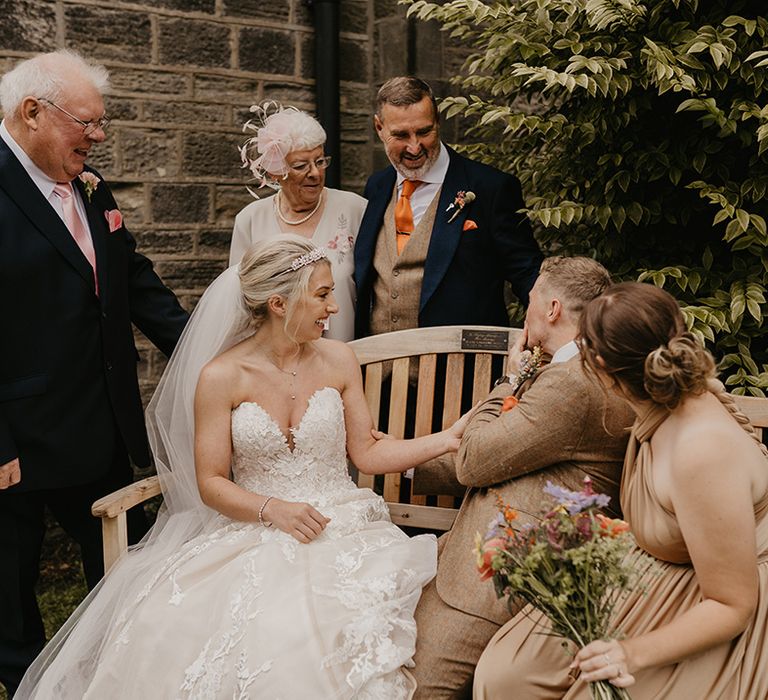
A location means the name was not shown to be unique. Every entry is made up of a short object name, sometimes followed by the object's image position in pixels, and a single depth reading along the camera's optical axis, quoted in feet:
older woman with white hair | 12.04
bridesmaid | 6.56
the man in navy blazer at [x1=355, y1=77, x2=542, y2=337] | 11.72
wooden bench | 10.99
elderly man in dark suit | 9.91
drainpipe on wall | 17.04
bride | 8.07
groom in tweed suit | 8.24
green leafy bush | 10.91
